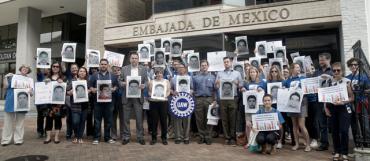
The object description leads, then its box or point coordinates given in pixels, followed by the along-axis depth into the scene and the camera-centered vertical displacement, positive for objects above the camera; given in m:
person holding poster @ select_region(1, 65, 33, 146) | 7.78 -0.56
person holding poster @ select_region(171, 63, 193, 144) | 7.87 -0.71
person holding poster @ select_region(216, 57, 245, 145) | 7.81 -0.27
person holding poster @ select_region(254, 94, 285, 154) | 6.68 -0.87
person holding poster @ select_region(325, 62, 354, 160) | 6.07 -0.47
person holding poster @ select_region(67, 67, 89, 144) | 7.77 -0.30
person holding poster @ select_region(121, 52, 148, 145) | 7.77 -0.16
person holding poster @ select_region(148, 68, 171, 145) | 7.71 -0.37
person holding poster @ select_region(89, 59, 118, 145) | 7.80 -0.27
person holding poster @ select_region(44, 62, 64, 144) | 7.91 -0.44
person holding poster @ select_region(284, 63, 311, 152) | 7.08 -0.48
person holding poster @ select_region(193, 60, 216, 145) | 7.98 -0.15
